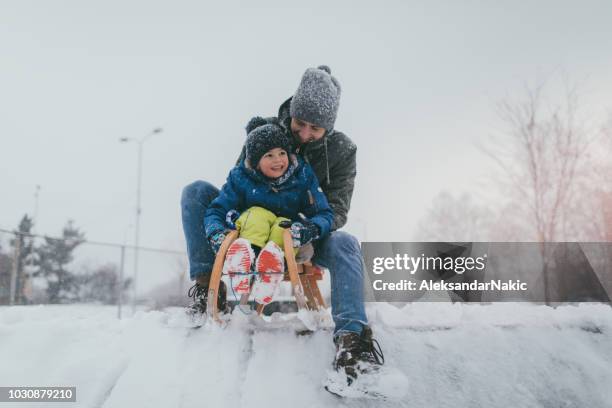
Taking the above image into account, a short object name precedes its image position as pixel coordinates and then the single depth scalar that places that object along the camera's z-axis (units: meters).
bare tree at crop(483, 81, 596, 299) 9.41
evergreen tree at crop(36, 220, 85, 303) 7.61
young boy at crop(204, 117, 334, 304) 2.20
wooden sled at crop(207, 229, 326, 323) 2.05
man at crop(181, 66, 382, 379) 1.98
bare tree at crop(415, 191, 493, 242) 26.78
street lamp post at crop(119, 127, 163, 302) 18.14
